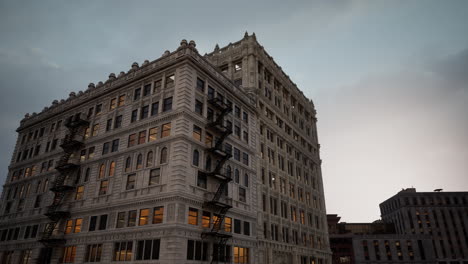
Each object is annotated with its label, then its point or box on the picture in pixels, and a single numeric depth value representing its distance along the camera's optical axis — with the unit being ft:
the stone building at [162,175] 104.68
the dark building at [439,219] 466.70
